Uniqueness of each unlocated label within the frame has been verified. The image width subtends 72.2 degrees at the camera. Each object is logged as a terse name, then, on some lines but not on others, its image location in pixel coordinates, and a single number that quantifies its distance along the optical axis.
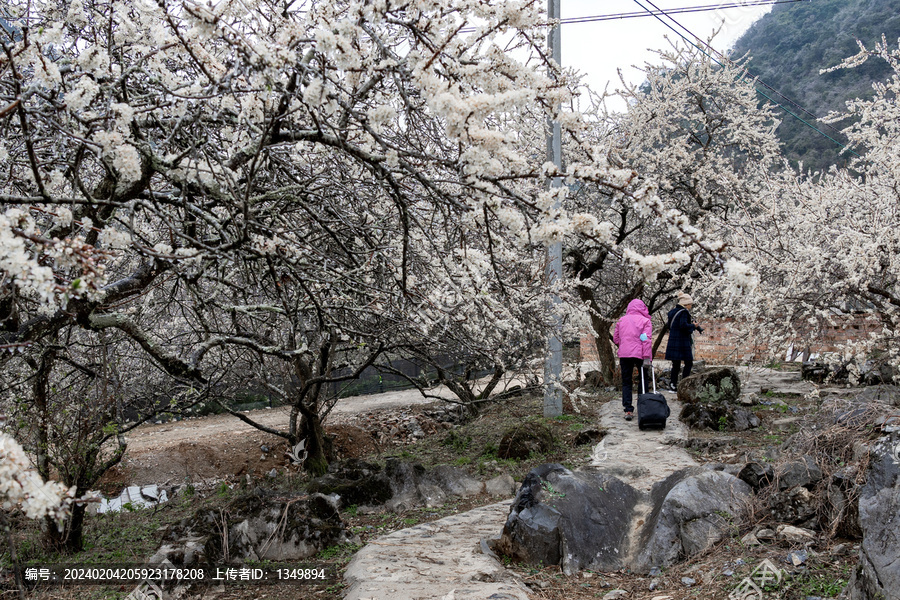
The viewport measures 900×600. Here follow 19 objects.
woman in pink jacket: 8.88
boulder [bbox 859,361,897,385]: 9.81
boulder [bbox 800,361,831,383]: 11.01
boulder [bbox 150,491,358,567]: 4.59
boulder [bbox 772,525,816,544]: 3.75
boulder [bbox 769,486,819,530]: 3.95
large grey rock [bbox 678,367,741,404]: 9.28
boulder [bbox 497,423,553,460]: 7.62
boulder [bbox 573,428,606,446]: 8.18
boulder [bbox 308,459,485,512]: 6.09
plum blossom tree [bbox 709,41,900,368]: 7.27
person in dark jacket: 10.38
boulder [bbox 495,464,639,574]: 4.37
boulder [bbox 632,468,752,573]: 4.15
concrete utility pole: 9.52
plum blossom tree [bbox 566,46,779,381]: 11.18
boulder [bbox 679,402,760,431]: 7.96
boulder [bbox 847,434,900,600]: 2.95
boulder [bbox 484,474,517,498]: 6.43
